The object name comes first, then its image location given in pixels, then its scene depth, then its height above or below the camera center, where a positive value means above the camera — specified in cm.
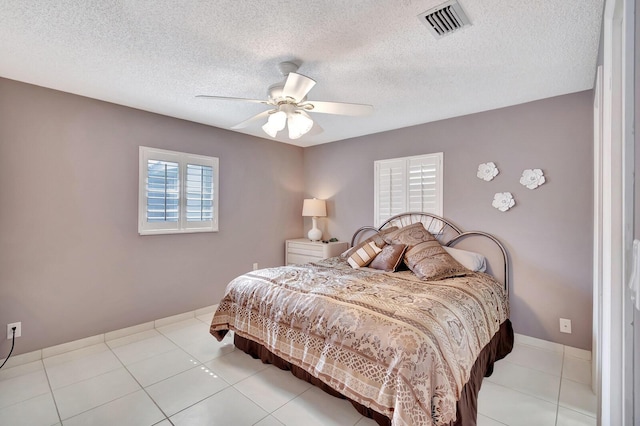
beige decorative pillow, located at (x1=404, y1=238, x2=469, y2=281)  283 -48
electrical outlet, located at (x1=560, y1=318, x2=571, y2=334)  282 -106
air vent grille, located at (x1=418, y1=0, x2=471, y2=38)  166 +118
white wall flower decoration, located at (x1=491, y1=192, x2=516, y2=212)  311 +16
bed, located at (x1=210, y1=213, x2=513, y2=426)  160 -75
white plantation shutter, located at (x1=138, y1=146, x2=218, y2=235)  340 +25
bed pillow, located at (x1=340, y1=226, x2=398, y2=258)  358 -32
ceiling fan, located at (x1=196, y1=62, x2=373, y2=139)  224 +85
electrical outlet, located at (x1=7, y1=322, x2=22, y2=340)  261 -106
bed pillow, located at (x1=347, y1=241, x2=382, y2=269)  339 -48
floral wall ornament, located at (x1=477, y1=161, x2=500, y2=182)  322 +49
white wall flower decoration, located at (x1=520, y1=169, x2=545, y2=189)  295 +38
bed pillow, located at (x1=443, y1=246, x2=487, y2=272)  312 -48
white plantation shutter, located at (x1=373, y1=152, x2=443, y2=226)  369 +39
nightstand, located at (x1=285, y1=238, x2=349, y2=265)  431 -55
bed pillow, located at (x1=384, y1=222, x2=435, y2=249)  336 -24
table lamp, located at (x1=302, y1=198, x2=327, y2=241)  468 +5
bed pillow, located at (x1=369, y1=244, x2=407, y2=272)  319 -48
